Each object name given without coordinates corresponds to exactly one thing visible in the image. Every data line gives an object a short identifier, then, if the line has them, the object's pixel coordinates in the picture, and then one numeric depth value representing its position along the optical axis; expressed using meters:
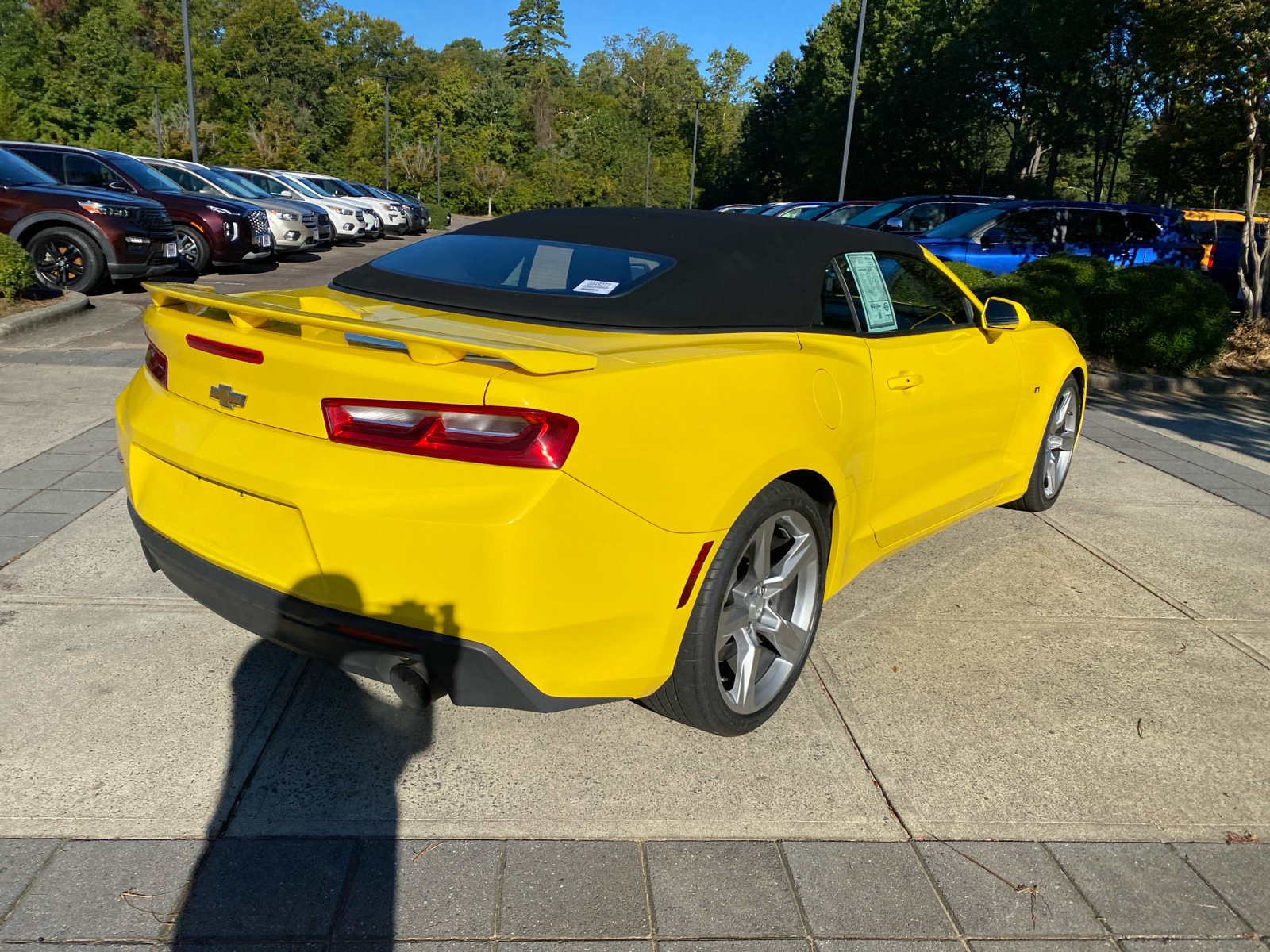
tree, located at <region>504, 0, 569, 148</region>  97.19
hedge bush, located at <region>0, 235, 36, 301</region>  9.54
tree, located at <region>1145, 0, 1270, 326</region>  10.25
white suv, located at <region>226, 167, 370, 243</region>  23.10
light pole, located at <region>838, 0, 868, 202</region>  23.85
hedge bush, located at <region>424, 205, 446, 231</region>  41.72
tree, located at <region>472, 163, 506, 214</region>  60.16
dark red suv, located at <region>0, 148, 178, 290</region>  10.90
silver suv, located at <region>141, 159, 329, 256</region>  17.78
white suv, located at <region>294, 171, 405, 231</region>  26.73
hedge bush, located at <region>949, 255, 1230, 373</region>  9.79
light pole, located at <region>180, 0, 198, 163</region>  24.11
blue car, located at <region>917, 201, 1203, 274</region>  13.20
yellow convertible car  2.30
